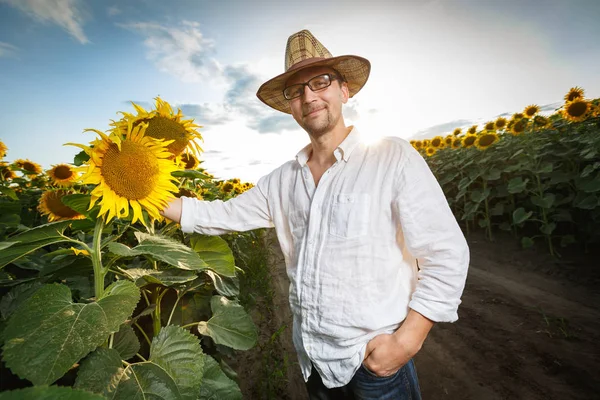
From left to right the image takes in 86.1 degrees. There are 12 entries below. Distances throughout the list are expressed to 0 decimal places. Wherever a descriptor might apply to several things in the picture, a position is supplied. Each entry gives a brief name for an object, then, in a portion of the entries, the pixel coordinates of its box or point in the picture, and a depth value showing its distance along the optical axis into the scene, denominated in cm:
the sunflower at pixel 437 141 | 884
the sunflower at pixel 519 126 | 610
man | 127
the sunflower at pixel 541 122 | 611
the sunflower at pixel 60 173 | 275
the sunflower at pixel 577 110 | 548
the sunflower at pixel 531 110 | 665
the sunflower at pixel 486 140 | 635
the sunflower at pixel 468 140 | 685
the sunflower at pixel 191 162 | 187
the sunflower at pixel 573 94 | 590
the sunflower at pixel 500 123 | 695
